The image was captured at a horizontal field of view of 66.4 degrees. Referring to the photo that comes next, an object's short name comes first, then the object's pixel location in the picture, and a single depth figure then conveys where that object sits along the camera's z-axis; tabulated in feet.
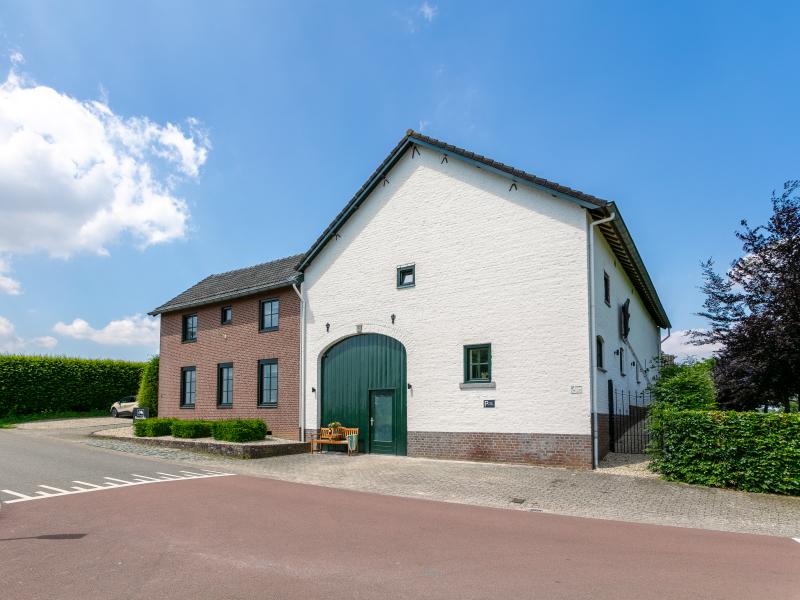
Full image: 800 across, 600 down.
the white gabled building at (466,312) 48.80
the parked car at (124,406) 115.75
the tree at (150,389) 91.56
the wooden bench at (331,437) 59.82
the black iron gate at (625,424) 56.49
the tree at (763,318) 53.26
